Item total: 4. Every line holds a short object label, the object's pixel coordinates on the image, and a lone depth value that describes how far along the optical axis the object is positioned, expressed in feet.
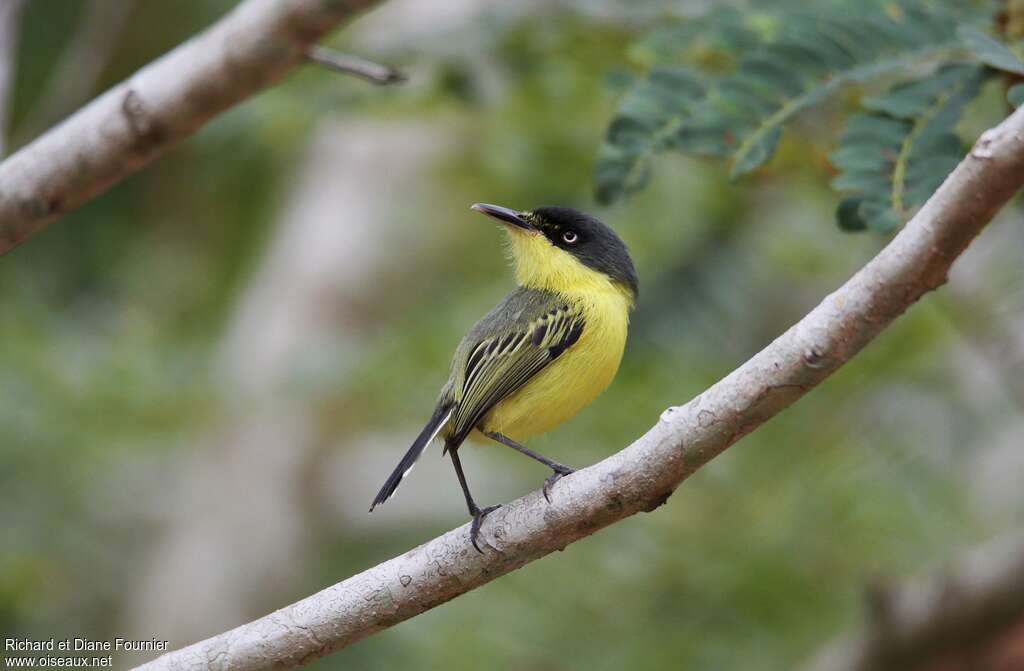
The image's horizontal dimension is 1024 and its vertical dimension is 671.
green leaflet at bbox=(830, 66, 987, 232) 21.53
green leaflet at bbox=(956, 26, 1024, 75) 20.51
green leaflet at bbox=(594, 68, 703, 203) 24.03
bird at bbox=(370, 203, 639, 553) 23.75
